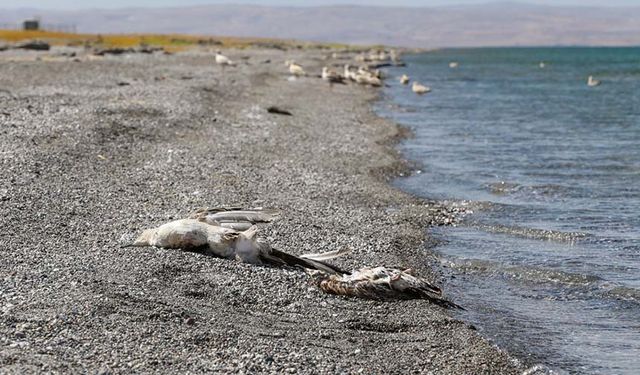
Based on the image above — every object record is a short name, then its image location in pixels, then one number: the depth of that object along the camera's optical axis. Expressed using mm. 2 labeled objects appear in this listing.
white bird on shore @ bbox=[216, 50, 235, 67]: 53625
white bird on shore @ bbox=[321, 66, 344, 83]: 48125
